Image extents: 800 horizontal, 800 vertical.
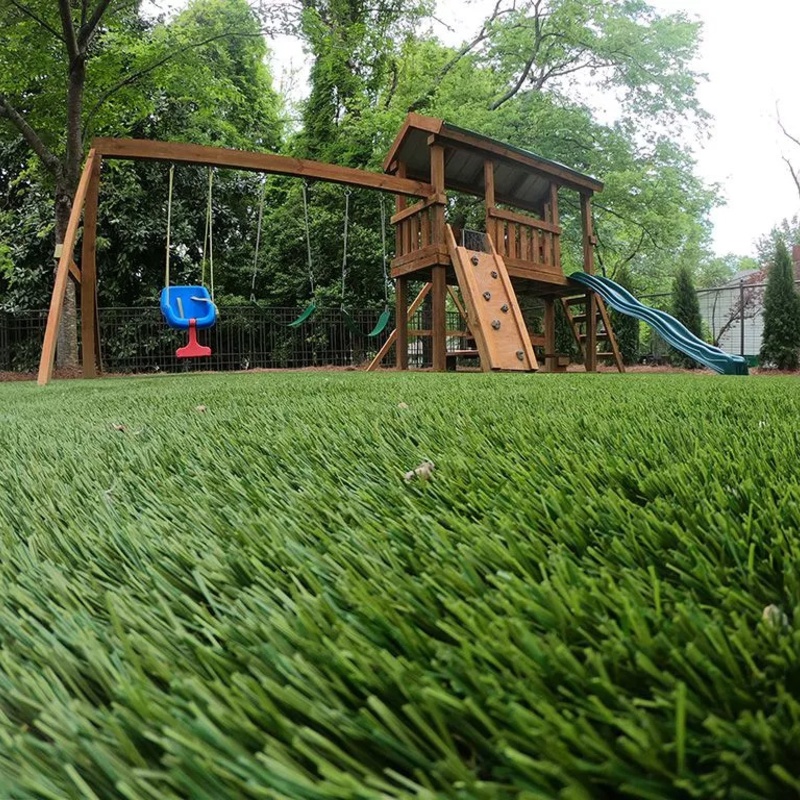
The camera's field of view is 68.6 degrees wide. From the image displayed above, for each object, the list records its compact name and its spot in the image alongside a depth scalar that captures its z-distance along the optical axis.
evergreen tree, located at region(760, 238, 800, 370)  9.96
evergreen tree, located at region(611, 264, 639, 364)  11.90
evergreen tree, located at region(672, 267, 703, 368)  11.33
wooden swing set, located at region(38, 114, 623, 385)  6.30
